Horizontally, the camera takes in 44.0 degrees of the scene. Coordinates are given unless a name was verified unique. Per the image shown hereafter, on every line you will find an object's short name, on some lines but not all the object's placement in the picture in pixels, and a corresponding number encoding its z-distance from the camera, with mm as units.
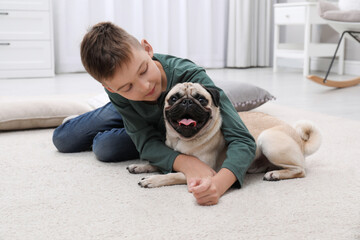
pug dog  1323
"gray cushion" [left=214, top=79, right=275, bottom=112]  2528
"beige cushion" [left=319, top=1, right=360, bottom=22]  3410
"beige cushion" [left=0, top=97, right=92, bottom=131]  2254
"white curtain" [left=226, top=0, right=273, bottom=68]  5531
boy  1294
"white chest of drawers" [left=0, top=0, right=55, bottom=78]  4469
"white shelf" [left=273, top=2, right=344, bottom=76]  4586
